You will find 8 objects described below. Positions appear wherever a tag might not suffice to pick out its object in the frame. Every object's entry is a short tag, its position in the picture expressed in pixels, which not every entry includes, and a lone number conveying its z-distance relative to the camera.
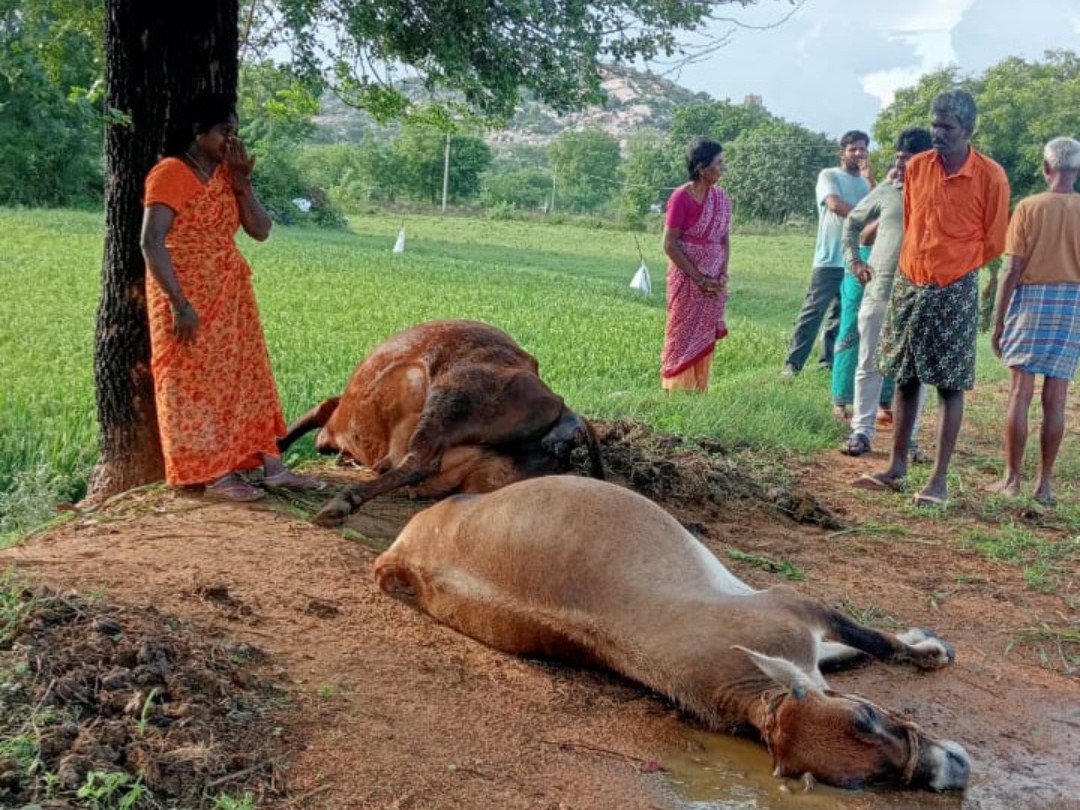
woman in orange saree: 5.31
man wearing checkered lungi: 6.92
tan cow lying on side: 3.32
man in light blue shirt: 9.92
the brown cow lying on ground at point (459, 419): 5.41
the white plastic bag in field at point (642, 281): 22.98
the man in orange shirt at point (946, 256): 6.55
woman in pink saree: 8.72
